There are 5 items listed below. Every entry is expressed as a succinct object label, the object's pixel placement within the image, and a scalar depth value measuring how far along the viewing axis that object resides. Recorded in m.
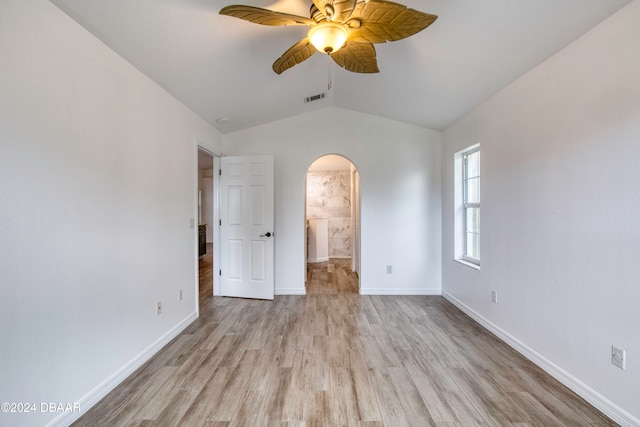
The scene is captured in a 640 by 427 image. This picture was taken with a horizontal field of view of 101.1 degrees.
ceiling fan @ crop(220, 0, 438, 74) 1.24
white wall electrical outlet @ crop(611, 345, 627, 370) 1.50
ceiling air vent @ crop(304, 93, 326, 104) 3.34
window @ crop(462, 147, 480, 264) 3.20
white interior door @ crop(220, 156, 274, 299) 3.64
